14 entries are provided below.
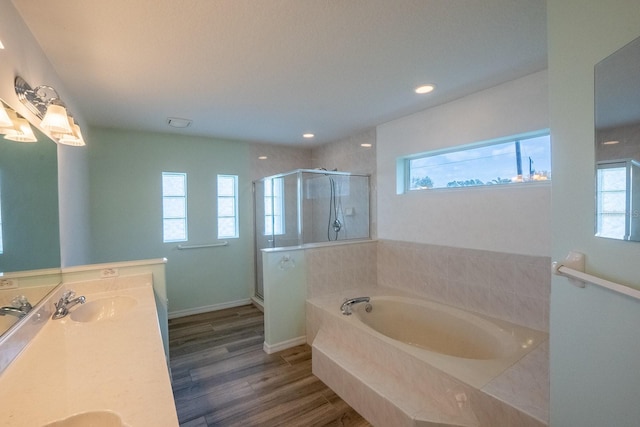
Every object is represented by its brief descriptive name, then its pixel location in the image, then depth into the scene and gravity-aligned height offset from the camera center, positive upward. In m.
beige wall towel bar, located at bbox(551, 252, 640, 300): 0.79 -0.22
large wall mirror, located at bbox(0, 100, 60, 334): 1.15 -0.02
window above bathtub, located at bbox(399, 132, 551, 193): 2.23 +0.42
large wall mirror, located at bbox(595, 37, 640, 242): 0.78 +0.19
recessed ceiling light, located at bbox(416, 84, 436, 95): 2.33 +1.03
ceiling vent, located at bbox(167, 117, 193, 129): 3.06 +1.04
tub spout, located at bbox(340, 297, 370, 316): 2.57 -0.87
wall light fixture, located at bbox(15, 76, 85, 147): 1.39 +0.57
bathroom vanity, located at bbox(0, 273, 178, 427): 0.79 -0.56
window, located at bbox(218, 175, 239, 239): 4.05 +0.11
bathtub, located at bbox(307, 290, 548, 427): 1.56 -1.07
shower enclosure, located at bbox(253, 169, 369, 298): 3.56 +0.06
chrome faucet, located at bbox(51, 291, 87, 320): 1.55 -0.51
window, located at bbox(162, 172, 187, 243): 3.71 +0.10
